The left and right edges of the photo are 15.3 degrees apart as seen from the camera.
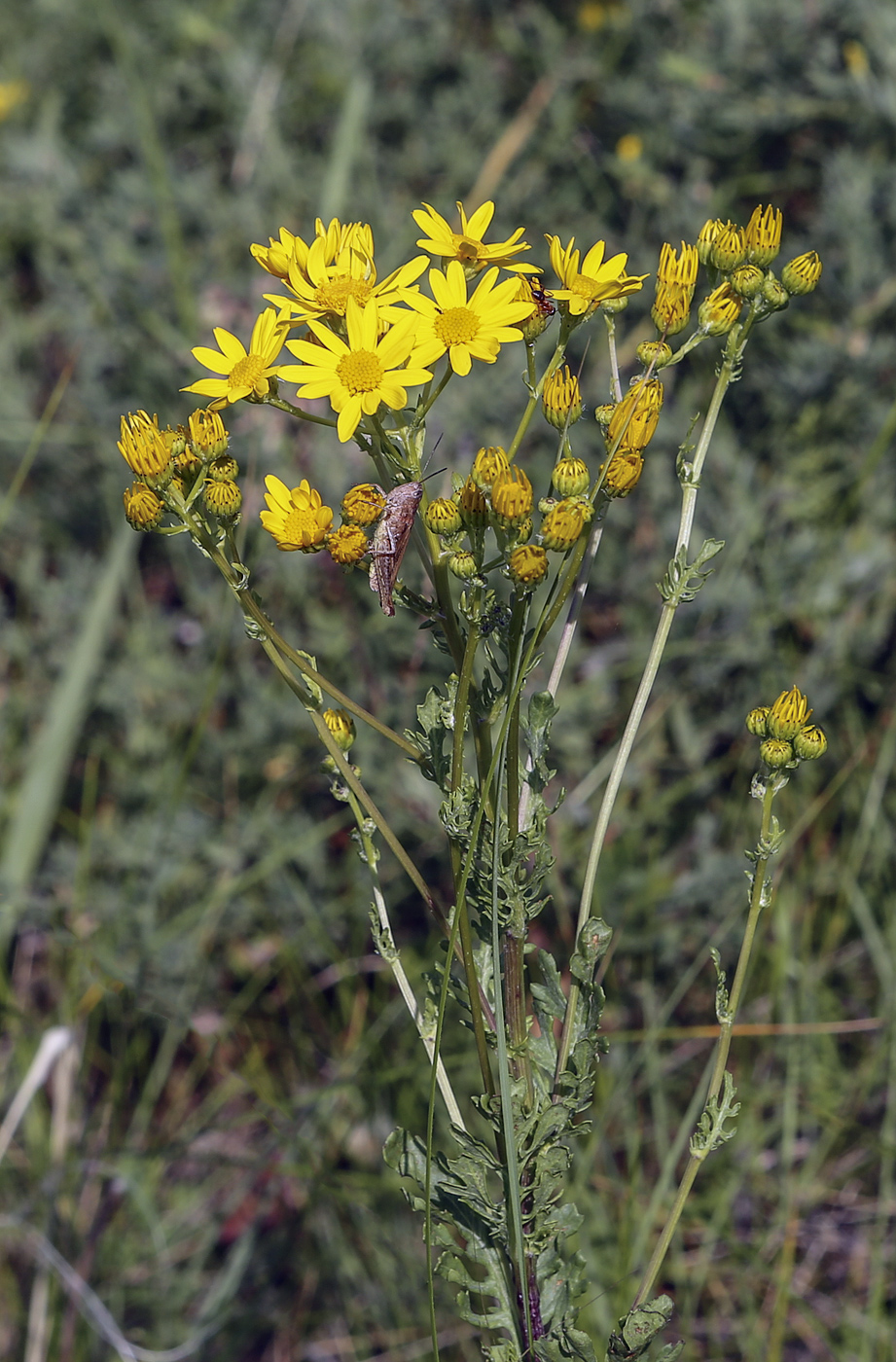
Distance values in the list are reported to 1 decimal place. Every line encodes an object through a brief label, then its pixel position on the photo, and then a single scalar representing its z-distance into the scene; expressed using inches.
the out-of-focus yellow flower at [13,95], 43.0
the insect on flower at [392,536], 18.8
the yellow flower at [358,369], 18.5
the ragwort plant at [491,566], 18.6
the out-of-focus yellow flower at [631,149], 35.9
